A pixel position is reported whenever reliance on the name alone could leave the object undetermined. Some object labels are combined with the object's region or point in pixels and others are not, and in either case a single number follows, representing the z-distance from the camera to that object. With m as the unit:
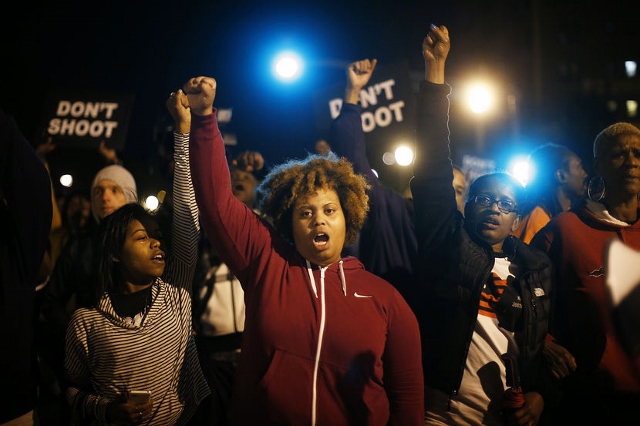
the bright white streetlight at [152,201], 4.48
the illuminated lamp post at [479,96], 10.69
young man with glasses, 2.91
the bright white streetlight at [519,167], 8.66
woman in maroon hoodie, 2.44
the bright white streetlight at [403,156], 7.63
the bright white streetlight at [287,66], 9.00
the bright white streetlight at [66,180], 6.78
